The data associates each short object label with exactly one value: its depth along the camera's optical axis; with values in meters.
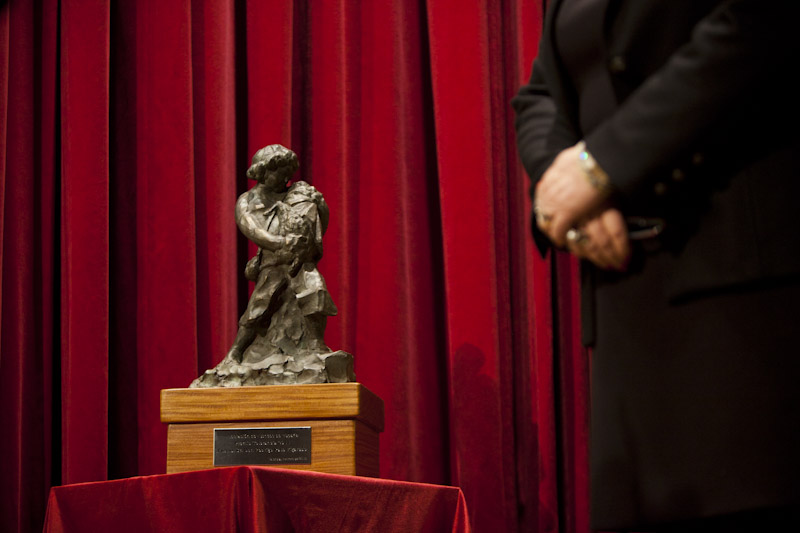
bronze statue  2.98
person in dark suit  1.76
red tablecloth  2.71
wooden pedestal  2.89
